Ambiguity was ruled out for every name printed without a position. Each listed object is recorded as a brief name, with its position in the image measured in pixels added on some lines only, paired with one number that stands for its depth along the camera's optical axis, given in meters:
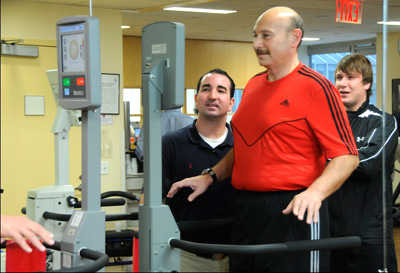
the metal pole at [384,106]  2.79
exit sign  3.01
